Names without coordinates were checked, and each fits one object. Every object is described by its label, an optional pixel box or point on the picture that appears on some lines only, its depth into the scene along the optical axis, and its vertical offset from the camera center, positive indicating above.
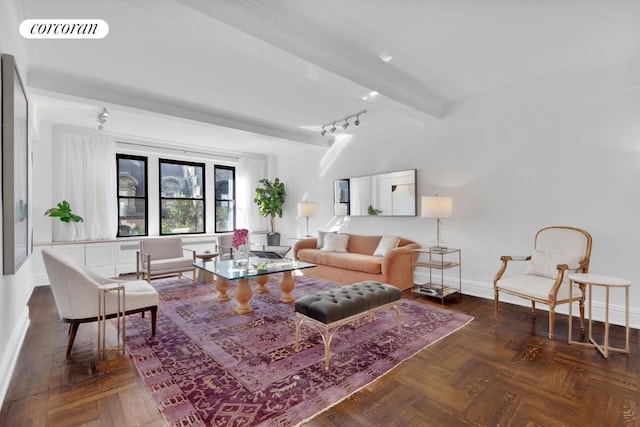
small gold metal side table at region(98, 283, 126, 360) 2.55 -0.82
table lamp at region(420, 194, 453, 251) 4.13 +0.05
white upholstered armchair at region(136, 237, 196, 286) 4.54 -0.79
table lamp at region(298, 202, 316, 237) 6.38 +0.03
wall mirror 5.07 +0.29
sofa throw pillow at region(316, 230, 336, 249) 6.05 -0.59
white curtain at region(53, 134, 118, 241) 5.41 +0.47
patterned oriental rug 1.91 -1.23
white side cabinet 5.06 -0.83
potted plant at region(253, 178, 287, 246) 7.59 +0.26
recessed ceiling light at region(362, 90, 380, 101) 3.45 +1.35
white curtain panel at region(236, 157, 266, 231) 7.82 +0.46
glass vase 4.11 -0.63
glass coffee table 3.64 -0.76
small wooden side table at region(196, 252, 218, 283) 5.17 -1.15
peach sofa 4.42 -0.83
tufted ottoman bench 2.43 -0.82
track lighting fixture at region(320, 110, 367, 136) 4.77 +1.54
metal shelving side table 4.16 -0.84
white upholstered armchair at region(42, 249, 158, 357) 2.48 -0.70
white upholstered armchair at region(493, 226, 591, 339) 2.89 -0.61
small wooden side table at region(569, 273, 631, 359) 2.50 -0.63
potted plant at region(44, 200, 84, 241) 5.07 -0.14
